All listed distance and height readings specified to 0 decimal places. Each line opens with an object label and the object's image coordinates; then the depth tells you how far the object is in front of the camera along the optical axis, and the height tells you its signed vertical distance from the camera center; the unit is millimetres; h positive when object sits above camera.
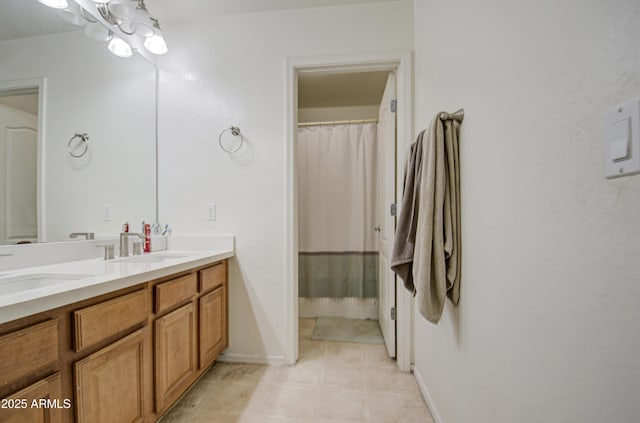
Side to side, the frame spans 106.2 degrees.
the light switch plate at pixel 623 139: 370 +116
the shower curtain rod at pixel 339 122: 2564 +967
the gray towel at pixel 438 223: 948 -47
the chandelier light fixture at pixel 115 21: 1341 +1167
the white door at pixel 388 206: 1765 +49
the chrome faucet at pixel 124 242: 1490 -189
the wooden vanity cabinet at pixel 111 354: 660 -516
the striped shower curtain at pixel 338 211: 2572 +8
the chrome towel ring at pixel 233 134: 1756 +573
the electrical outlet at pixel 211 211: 1790 +8
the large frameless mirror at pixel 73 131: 1114 +487
